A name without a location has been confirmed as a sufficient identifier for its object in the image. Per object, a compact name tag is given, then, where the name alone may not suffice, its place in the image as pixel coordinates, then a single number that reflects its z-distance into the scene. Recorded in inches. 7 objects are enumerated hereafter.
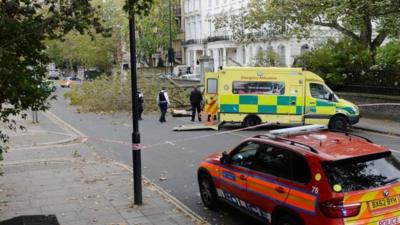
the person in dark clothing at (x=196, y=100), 967.0
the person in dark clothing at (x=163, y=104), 957.8
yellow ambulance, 780.6
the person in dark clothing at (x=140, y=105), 1009.5
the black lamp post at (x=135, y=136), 339.6
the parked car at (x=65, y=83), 2408.3
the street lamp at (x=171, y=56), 1549.0
